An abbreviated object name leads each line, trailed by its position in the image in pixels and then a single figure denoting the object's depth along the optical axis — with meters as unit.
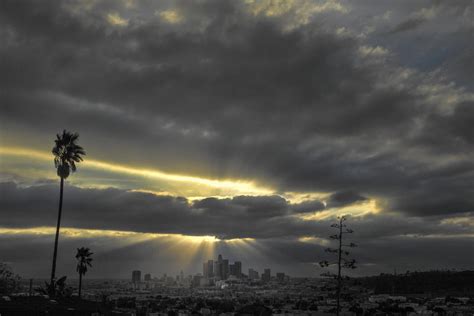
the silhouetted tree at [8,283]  78.40
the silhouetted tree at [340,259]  47.09
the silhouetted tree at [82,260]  93.00
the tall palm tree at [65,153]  72.62
